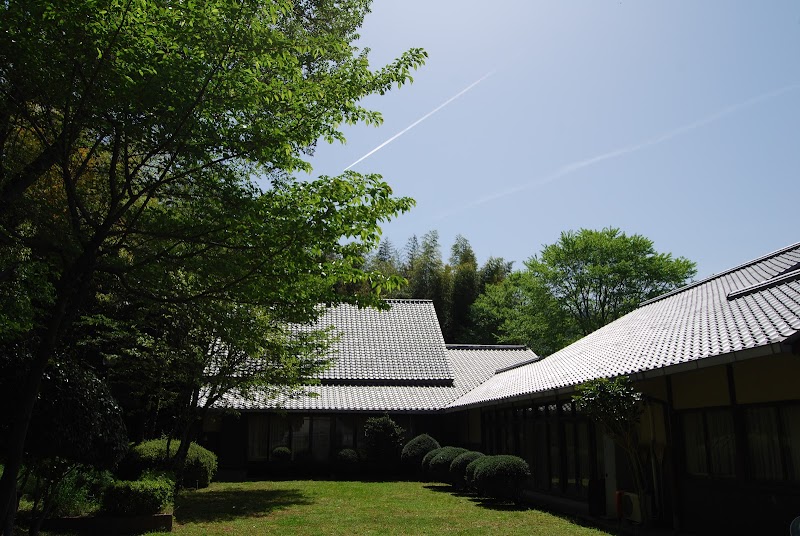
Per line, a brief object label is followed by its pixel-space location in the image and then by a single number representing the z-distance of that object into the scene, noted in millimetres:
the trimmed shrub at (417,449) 22156
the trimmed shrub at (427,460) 20548
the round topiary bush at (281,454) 23562
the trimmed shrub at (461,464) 17672
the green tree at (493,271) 54531
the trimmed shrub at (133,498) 11414
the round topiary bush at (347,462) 23094
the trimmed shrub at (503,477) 15023
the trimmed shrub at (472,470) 16066
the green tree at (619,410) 10555
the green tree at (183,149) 6258
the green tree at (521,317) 42709
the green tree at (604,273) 40094
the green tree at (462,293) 50906
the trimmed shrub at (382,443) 23047
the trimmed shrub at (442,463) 19094
